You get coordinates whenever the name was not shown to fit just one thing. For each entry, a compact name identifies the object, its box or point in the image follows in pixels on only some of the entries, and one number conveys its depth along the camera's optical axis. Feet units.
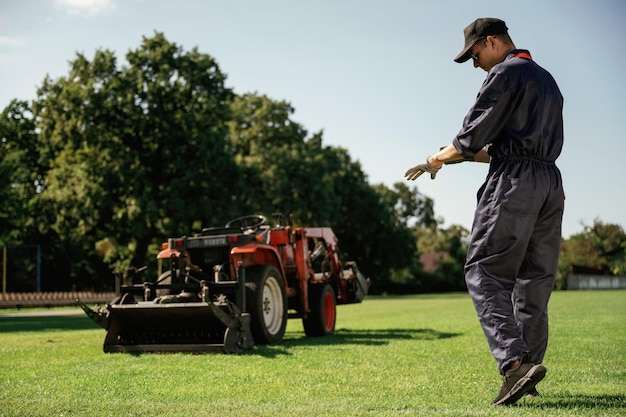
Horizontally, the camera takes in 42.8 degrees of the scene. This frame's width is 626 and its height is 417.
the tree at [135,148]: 112.88
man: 15.66
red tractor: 30.42
